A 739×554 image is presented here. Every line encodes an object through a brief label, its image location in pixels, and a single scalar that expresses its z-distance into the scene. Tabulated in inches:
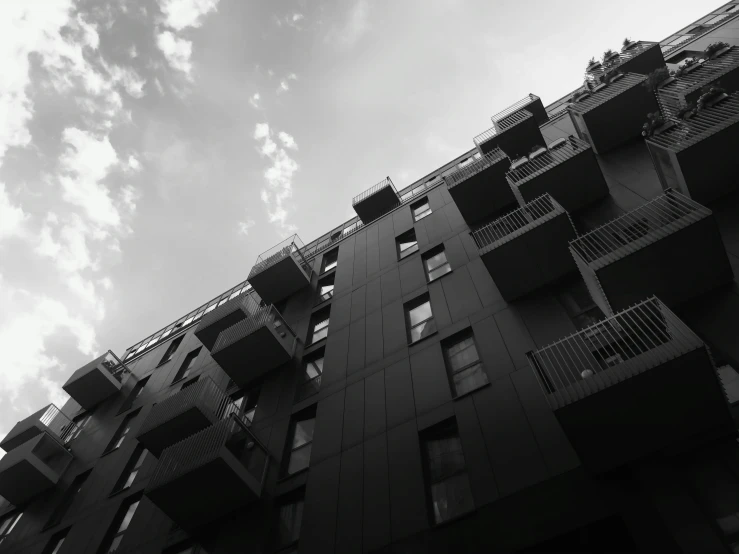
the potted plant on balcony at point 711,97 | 400.8
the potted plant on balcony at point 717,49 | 481.4
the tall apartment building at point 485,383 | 274.1
